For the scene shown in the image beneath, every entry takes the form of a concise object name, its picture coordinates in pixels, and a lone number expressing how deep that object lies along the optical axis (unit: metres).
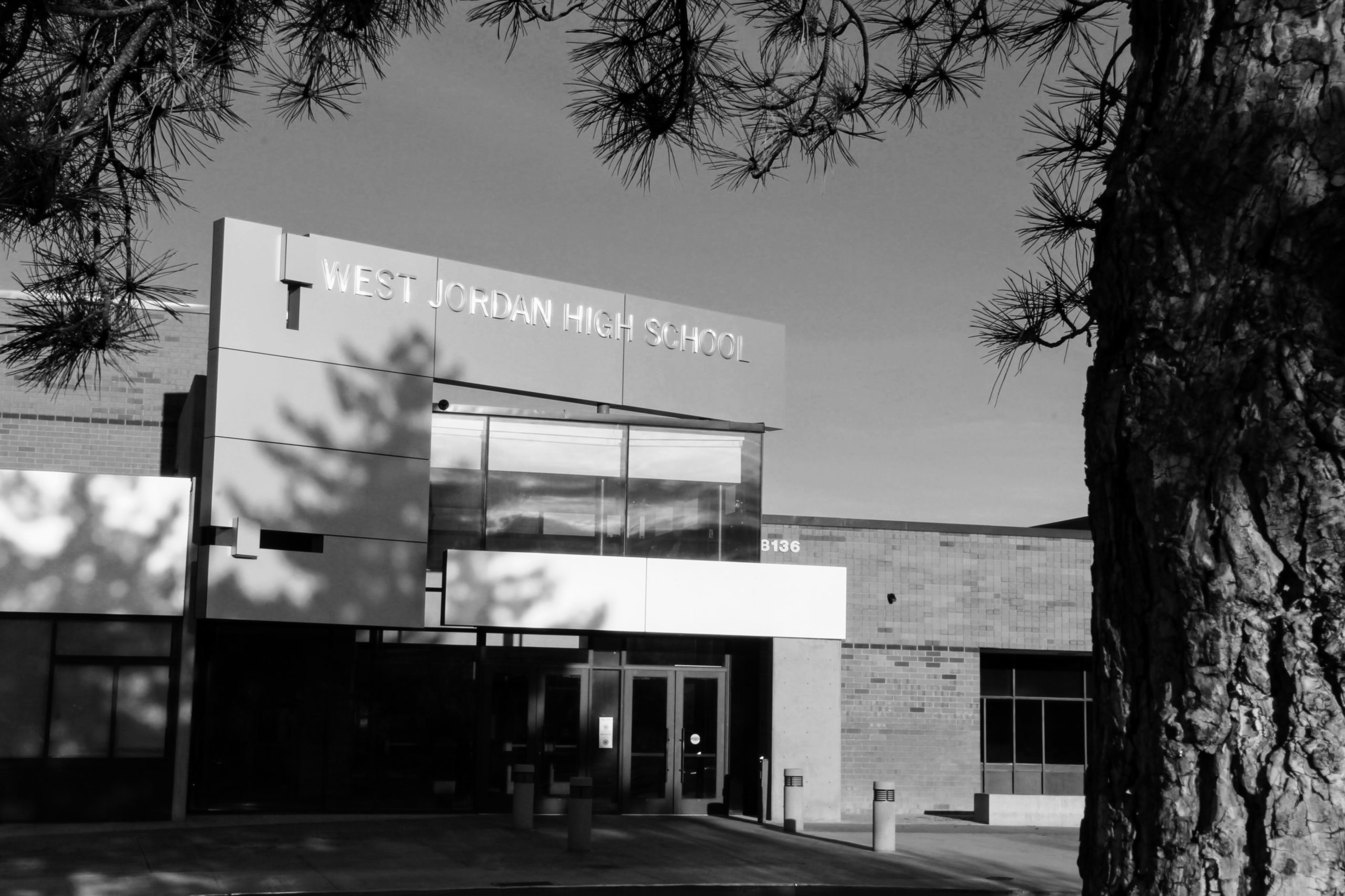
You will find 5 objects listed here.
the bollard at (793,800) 20.77
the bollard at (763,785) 22.34
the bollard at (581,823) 17.08
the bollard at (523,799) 19.45
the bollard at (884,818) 18.33
